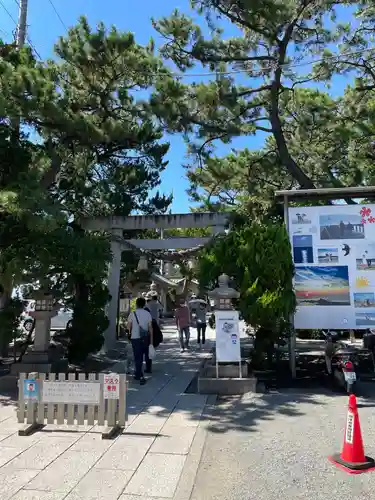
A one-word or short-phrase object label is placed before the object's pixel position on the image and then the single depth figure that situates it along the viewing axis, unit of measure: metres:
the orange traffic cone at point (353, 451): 4.38
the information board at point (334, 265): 8.77
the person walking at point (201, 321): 14.22
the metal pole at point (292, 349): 8.77
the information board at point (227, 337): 8.01
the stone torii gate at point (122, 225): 13.35
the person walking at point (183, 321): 12.84
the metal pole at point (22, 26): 11.35
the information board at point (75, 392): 5.45
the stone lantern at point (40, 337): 8.37
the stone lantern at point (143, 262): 15.76
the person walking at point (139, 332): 8.44
